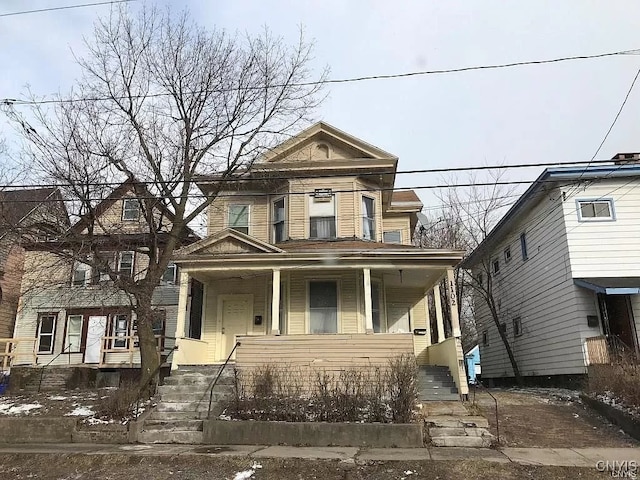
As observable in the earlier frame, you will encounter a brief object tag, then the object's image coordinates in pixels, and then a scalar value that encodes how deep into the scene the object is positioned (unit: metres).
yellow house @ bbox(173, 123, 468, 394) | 12.02
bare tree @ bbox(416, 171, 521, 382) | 20.39
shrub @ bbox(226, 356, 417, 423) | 9.34
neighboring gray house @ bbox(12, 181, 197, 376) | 20.19
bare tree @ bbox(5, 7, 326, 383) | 12.74
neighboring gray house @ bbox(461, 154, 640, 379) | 13.79
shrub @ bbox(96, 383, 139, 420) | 10.30
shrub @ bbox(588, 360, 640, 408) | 9.61
